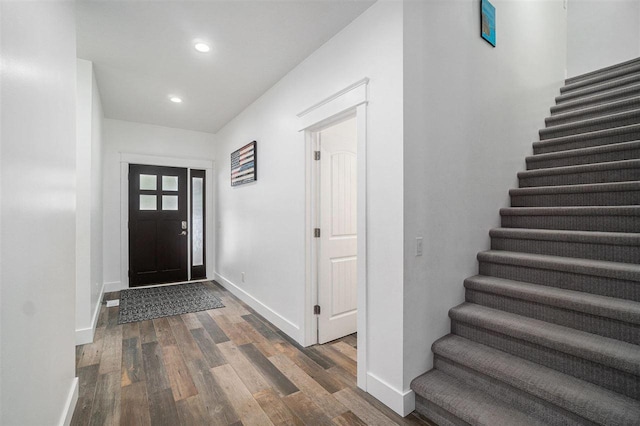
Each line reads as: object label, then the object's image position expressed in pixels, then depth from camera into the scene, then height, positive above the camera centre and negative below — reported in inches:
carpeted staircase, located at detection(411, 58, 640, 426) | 59.0 -22.7
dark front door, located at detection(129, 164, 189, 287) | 193.0 -6.9
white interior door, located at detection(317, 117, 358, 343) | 113.0 -7.8
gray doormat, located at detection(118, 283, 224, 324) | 143.4 -47.7
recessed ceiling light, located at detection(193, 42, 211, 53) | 101.9 +58.4
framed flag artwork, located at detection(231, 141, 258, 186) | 147.6 +26.6
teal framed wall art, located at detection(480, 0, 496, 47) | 96.2 +63.6
